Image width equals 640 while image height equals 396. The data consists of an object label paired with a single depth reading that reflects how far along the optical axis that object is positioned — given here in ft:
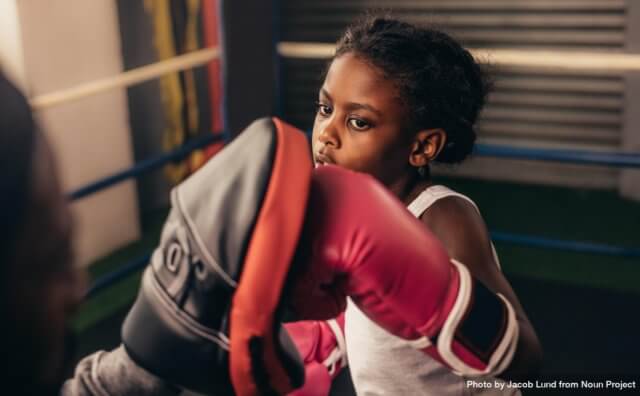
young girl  3.34
